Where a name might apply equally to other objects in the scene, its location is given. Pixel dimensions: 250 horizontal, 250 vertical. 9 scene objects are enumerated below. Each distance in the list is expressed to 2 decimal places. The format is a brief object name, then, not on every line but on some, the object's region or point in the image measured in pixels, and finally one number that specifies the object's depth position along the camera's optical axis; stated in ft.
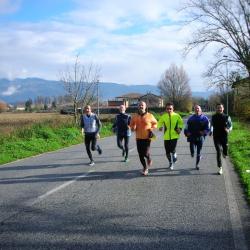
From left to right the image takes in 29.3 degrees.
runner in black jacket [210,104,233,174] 39.83
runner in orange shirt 39.38
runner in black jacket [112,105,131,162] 49.44
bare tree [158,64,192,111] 364.79
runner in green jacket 41.42
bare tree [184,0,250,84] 131.64
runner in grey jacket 47.34
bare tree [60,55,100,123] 138.31
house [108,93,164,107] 452.14
